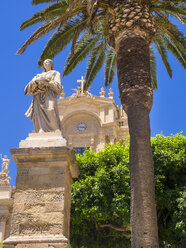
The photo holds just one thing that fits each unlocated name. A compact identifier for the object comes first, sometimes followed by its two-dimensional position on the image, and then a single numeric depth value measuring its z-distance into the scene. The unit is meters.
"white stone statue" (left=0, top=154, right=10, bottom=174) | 29.95
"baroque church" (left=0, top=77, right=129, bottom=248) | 41.94
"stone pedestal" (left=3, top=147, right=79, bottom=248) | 8.50
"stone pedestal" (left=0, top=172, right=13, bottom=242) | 27.16
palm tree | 9.67
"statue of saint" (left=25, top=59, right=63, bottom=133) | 10.07
